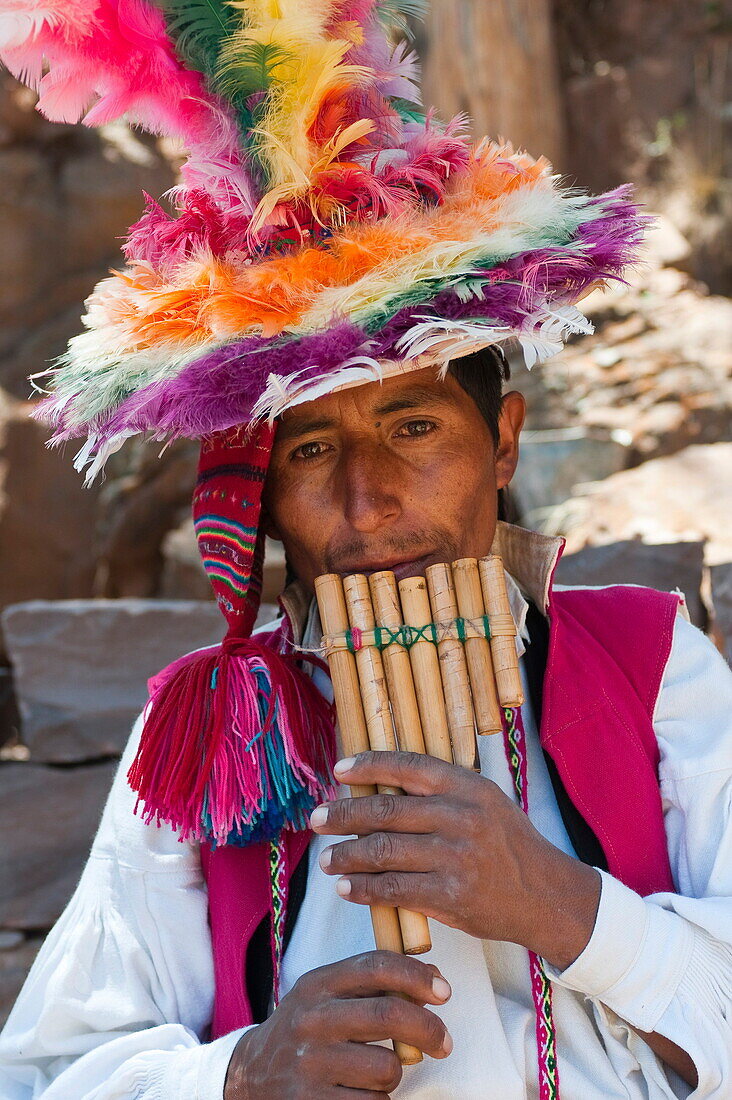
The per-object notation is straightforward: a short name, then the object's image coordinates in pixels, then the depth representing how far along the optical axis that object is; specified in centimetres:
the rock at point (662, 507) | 380
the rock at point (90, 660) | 338
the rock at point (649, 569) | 328
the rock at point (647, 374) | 498
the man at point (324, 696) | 170
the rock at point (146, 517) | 525
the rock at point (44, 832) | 309
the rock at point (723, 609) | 308
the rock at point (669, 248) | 631
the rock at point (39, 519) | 636
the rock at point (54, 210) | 653
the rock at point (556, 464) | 426
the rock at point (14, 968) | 299
